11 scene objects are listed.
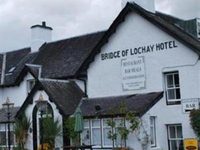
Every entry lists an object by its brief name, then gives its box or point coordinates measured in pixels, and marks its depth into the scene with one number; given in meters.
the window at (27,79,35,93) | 34.19
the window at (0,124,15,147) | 31.76
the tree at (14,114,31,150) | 29.19
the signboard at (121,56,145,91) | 27.42
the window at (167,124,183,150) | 25.48
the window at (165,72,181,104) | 25.94
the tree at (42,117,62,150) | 27.09
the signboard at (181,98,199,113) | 24.77
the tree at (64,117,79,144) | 26.42
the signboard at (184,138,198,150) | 20.83
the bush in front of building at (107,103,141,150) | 24.03
